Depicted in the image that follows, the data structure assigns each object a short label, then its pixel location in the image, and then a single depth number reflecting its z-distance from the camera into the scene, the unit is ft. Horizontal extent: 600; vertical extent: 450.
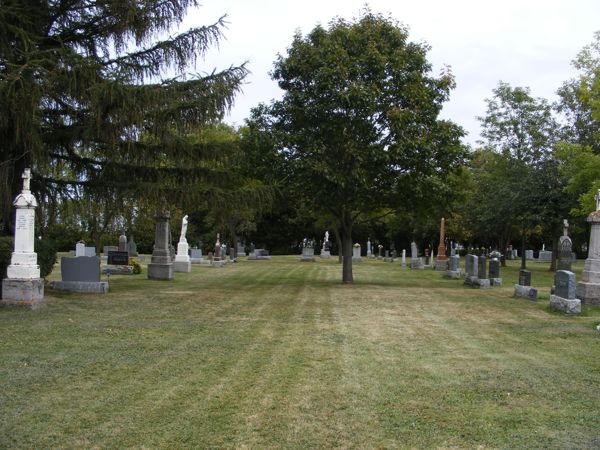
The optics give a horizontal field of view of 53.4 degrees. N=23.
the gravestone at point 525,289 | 51.57
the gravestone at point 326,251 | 154.71
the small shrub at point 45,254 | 47.91
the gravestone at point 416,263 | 114.21
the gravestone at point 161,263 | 69.77
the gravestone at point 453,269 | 83.51
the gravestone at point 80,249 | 102.93
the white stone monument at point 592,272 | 46.32
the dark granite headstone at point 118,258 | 78.33
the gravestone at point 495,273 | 68.49
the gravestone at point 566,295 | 41.47
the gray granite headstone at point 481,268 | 66.33
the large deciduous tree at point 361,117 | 60.64
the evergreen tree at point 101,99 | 40.70
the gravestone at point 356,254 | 139.30
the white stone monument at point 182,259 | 87.61
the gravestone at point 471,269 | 68.08
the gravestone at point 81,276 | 49.16
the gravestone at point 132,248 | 125.14
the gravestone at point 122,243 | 103.50
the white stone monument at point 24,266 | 37.45
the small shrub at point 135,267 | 79.41
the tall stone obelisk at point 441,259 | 106.11
